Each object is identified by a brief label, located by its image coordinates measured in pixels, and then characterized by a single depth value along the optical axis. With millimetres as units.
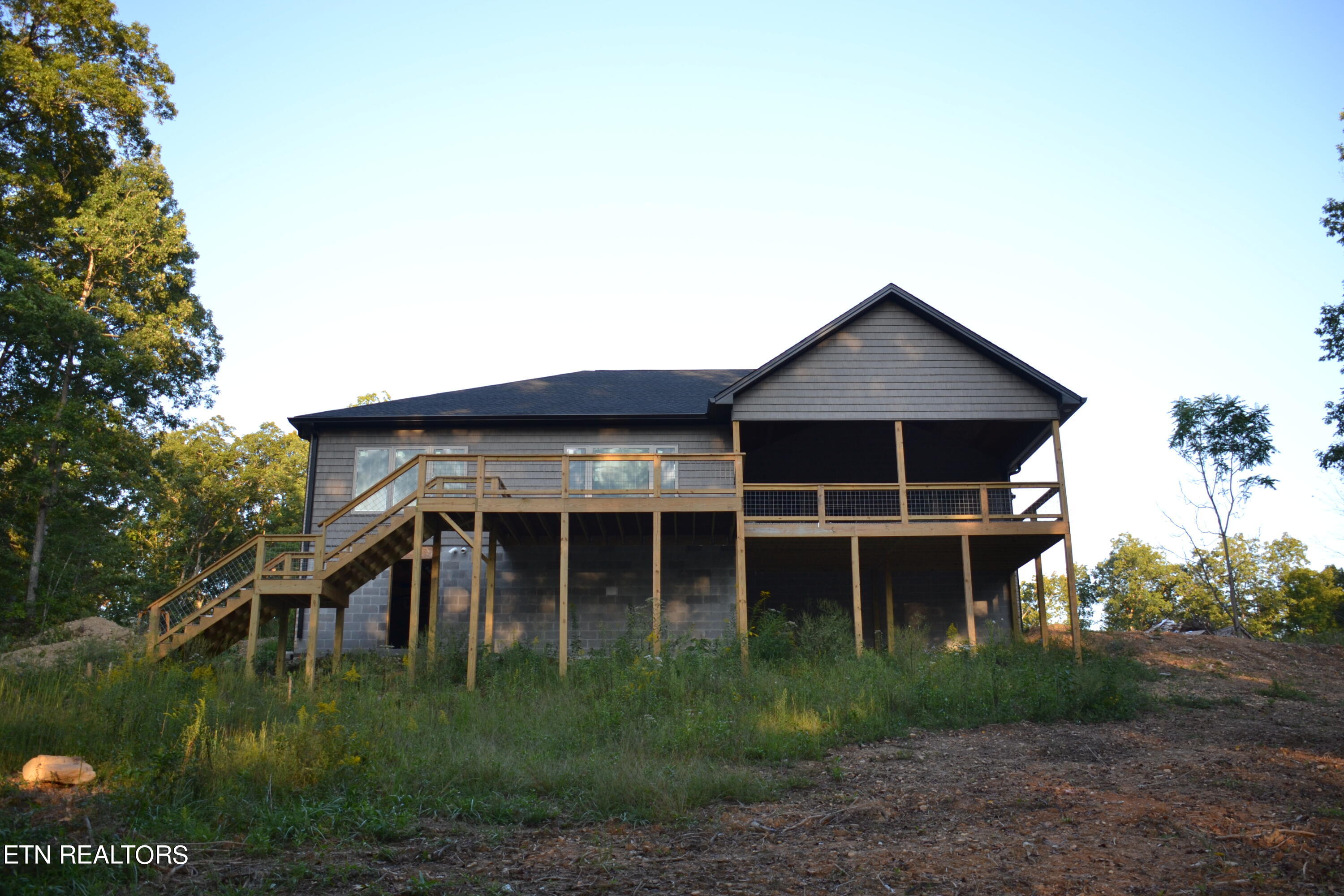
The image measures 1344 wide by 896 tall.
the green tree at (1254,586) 46688
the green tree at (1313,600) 41000
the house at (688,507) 18578
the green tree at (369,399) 43875
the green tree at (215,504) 37906
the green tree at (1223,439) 28469
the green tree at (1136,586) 58662
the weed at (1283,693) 16453
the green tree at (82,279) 25859
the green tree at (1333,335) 24391
